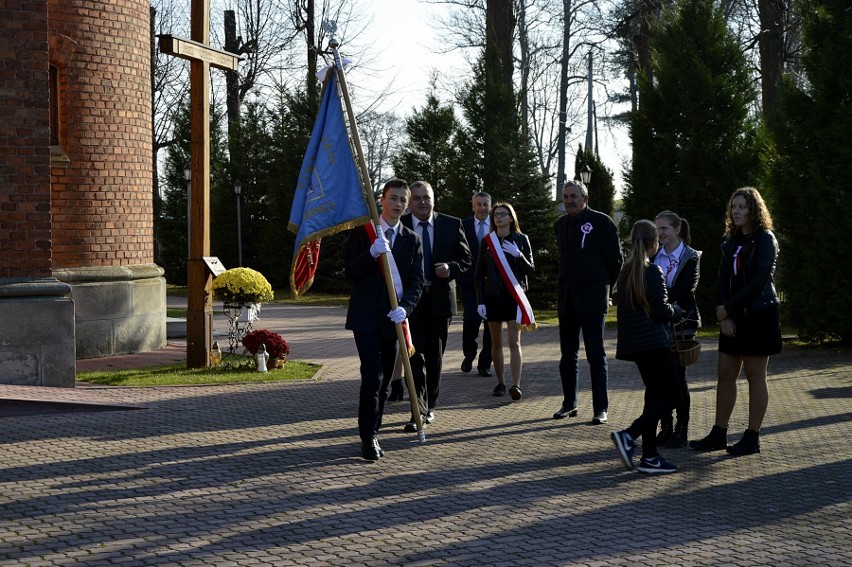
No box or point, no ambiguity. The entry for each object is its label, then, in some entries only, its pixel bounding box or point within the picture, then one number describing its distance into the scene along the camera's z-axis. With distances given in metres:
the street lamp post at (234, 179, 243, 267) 36.78
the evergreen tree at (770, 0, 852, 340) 15.83
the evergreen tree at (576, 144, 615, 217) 32.53
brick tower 14.21
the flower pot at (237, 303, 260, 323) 13.25
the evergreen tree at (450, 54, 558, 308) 27.59
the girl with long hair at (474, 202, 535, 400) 10.62
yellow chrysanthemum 13.04
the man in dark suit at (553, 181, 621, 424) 9.35
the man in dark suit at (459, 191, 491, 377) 12.36
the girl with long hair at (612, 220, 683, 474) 7.53
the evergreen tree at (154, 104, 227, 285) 39.59
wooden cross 12.66
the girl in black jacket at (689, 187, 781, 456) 7.95
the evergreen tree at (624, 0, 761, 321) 21.38
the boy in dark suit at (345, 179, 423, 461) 7.81
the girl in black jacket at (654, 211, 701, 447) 8.39
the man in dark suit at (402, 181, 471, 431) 9.33
